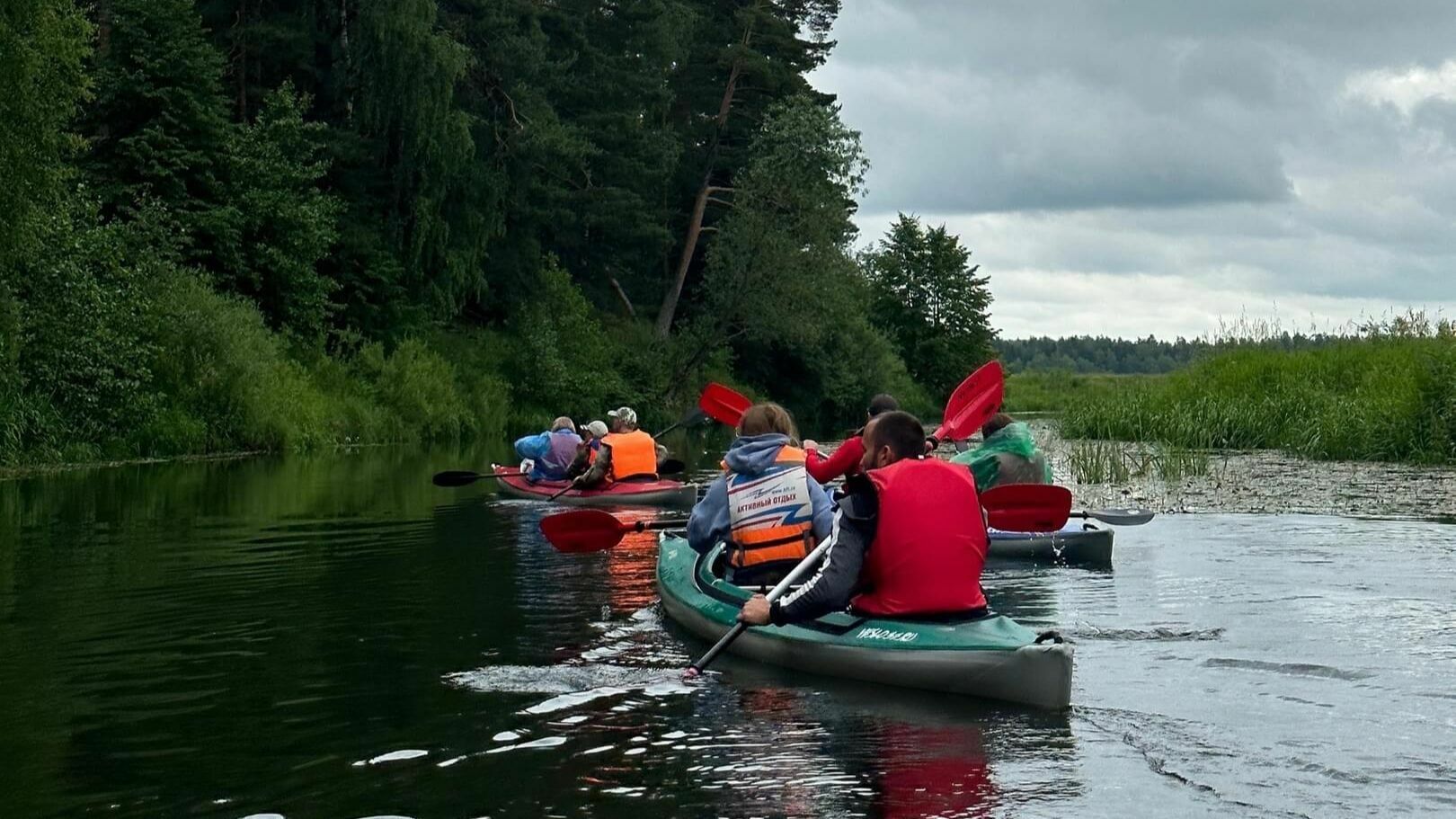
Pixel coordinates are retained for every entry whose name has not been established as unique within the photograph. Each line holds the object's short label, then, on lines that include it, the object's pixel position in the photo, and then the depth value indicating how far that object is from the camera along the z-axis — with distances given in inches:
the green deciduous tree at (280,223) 1359.5
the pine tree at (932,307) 2822.3
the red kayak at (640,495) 730.8
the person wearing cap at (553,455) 799.1
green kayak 300.7
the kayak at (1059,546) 513.0
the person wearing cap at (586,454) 772.0
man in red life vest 311.0
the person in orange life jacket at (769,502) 379.9
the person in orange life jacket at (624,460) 745.6
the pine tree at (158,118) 1248.2
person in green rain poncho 530.3
